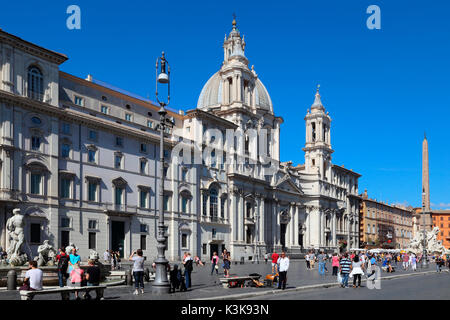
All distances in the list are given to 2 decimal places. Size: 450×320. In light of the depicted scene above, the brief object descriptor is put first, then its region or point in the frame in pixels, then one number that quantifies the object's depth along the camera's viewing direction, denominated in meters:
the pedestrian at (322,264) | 33.91
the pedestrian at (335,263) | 32.56
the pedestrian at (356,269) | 23.12
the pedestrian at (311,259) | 42.78
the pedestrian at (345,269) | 22.97
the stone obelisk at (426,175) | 65.44
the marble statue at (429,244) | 77.00
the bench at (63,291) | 13.73
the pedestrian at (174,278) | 20.34
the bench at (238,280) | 22.10
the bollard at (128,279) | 23.12
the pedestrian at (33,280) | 14.08
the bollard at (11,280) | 20.13
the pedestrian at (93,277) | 16.30
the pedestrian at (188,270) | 21.69
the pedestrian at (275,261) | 23.62
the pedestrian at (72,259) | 19.04
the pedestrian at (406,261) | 47.61
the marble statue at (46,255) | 24.47
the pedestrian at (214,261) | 32.84
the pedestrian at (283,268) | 20.98
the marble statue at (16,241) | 24.52
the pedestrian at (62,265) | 20.06
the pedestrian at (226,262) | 29.94
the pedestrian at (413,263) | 43.81
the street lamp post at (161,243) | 18.61
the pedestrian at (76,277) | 15.88
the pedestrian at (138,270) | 19.20
